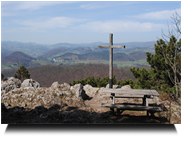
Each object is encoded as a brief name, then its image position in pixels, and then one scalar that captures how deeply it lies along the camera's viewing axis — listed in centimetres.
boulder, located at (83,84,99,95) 1202
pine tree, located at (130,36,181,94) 1168
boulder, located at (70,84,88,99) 950
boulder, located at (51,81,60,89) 992
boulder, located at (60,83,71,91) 980
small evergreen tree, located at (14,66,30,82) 2148
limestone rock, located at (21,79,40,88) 1125
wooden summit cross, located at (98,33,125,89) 818
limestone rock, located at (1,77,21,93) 987
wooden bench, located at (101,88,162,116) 588
